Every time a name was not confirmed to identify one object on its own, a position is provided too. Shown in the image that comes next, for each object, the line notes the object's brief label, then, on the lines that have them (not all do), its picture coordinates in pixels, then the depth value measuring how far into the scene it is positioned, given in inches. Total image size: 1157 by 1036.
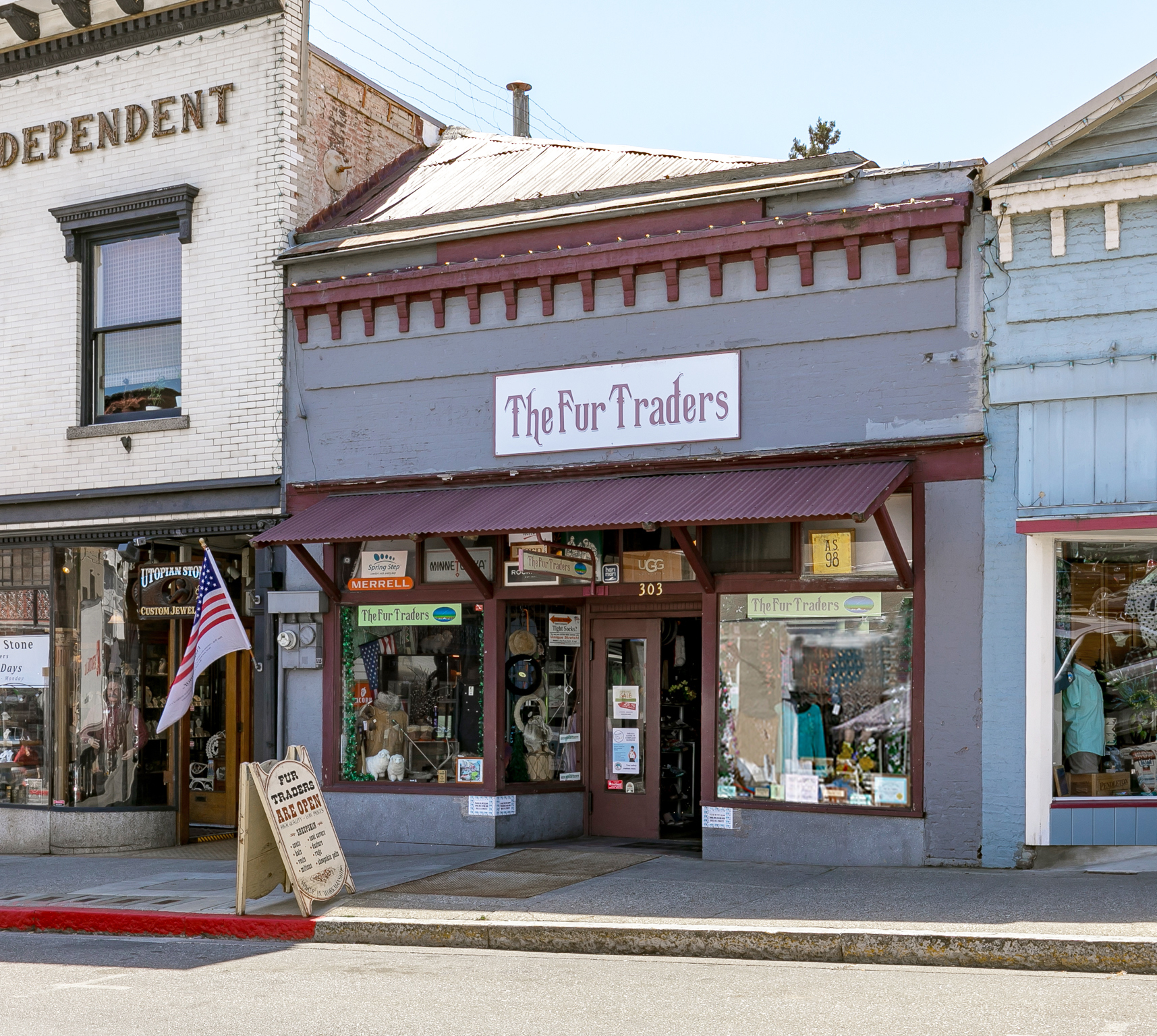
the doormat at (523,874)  426.3
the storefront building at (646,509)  453.1
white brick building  583.5
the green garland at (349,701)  556.4
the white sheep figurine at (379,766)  550.3
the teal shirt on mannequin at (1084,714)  441.4
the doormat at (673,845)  510.1
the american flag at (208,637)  538.3
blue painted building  427.2
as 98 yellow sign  465.4
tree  1269.7
